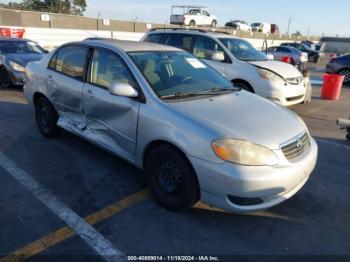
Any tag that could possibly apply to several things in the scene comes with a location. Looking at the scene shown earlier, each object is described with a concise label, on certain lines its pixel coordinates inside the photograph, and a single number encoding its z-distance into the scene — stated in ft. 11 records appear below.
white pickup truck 101.90
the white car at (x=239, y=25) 122.11
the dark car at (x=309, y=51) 83.76
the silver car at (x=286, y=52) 67.15
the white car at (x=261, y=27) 135.03
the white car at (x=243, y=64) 23.00
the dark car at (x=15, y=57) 29.25
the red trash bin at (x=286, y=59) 55.13
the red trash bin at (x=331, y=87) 32.11
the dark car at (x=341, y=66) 44.98
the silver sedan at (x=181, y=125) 9.21
